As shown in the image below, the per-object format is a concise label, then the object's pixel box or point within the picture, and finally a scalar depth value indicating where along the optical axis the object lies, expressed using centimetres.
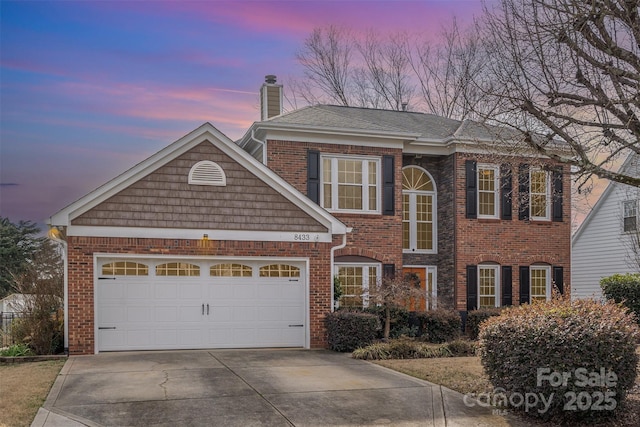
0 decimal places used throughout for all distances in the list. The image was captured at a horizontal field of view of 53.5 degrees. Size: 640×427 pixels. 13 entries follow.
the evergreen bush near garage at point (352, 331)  1498
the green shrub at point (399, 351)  1408
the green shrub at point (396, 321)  1705
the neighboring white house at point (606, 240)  2436
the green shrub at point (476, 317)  1838
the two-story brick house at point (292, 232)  1452
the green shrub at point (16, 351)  1341
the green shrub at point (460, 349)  1502
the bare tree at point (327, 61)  3512
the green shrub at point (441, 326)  1709
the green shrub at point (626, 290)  1836
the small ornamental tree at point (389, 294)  1620
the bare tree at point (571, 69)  976
